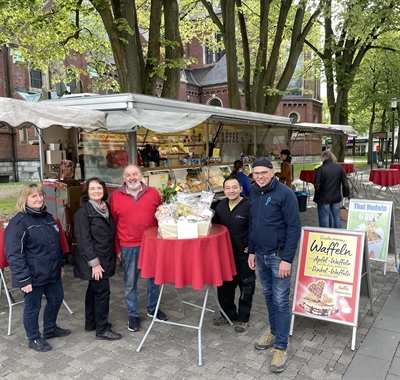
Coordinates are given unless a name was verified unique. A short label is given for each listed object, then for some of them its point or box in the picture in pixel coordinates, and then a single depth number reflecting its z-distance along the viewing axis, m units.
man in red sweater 3.89
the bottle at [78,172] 7.22
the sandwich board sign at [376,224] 5.59
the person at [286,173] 10.80
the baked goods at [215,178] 8.21
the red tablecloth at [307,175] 13.49
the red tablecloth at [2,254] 4.23
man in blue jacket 3.24
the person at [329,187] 6.99
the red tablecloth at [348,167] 14.66
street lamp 18.38
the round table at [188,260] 3.39
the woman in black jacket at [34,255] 3.37
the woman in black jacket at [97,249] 3.70
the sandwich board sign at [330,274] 3.74
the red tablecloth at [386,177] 11.56
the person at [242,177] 7.14
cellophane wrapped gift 3.46
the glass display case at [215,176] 8.17
